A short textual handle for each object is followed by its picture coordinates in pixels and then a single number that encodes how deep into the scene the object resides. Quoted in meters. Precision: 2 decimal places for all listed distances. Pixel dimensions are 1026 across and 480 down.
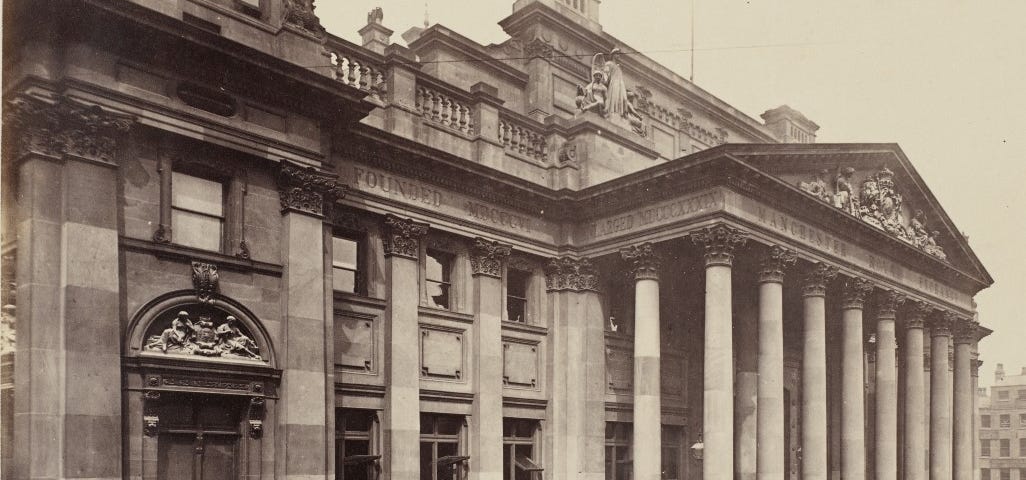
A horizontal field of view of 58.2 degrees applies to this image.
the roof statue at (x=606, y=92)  25.83
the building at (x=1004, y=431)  87.00
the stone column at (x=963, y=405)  34.06
